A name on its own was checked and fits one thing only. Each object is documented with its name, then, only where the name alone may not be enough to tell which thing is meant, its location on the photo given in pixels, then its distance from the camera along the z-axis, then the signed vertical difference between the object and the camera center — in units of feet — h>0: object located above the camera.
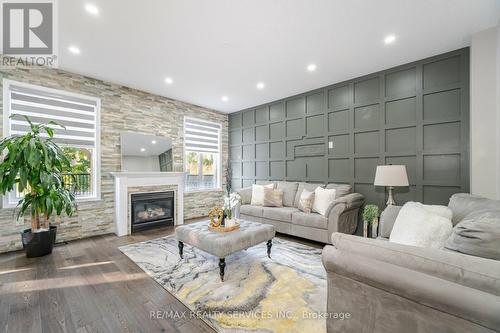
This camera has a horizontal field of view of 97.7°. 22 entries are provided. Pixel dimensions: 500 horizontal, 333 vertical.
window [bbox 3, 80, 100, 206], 10.85 +2.41
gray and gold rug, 5.80 -4.11
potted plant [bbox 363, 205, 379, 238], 10.17 -2.43
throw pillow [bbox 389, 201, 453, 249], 5.17 -1.56
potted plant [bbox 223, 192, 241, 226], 9.08 -1.78
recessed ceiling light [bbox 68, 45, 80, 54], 9.69 +5.25
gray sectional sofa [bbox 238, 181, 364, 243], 10.93 -2.79
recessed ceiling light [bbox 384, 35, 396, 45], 9.00 +5.28
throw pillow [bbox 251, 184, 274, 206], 14.65 -1.99
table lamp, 9.91 -0.49
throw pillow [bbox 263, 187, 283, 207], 14.26 -2.15
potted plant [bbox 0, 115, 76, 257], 9.29 -0.65
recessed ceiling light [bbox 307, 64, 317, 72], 11.44 +5.25
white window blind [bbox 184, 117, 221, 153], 17.98 +2.61
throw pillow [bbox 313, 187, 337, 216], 11.86 -1.90
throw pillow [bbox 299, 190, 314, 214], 12.49 -2.07
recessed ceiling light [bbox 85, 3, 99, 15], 7.20 +5.28
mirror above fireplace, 14.35 +0.90
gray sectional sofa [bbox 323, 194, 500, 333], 3.16 -2.02
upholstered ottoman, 7.76 -2.80
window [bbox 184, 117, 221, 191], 18.02 +0.95
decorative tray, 8.82 -2.57
